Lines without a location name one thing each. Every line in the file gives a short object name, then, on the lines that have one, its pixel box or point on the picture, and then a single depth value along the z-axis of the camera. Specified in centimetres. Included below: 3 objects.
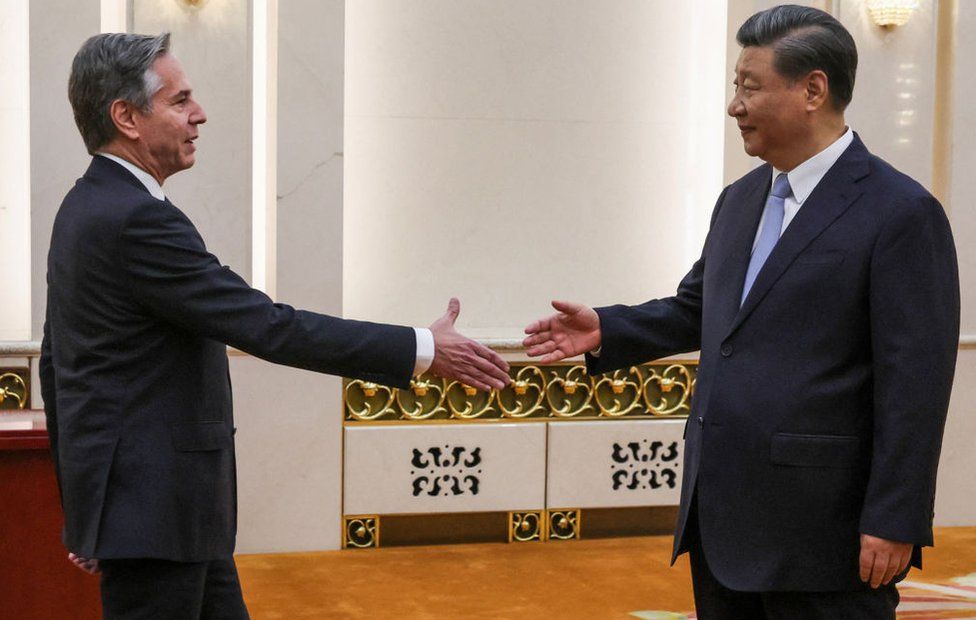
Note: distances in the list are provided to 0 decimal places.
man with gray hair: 248
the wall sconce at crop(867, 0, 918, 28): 570
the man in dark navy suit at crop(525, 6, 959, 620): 238
